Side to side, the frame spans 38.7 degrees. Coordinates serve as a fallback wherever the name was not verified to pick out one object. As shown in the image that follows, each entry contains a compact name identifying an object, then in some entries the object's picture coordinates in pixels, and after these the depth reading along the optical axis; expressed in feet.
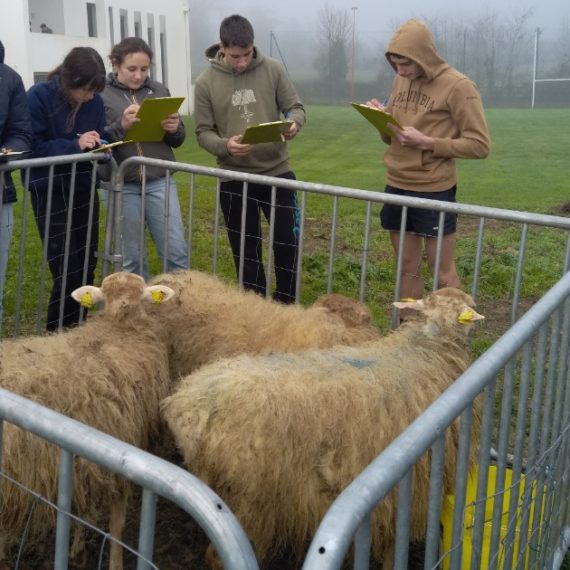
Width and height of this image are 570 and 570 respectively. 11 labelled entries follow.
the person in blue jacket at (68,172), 14.90
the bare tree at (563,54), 104.73
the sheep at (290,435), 8.48
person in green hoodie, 15.96
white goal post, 94.63
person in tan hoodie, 14.08
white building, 76.54
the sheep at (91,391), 8.89
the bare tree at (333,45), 102.94
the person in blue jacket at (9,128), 14.14
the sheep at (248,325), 11.67
